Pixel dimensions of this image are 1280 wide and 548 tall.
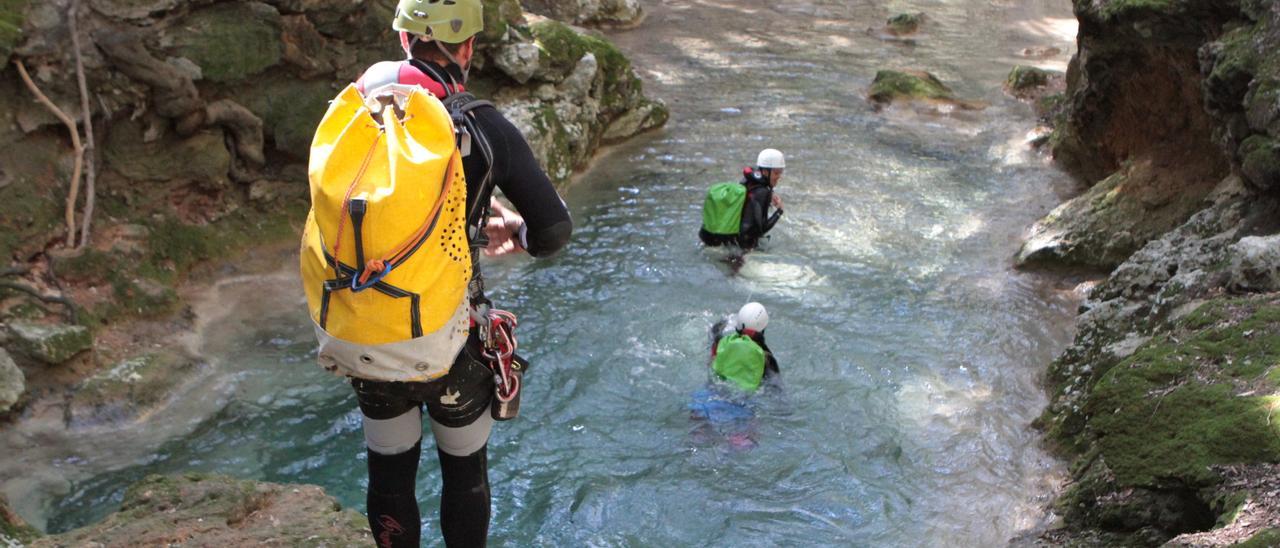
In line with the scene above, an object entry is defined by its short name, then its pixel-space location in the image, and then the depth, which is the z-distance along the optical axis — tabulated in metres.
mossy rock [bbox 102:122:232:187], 8.13
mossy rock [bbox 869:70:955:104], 15.09
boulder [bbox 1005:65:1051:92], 15.88
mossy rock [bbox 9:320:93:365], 6.62
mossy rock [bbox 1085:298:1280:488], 4.45
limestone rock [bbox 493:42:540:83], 11.18
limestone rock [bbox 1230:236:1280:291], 5.91
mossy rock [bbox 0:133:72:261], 7.29
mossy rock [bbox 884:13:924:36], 20.19
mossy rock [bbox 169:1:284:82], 8.37
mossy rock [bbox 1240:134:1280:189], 6.36
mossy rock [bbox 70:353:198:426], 6.64
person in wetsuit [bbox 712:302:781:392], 6.98
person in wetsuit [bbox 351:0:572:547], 2.84
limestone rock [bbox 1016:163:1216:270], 8.77
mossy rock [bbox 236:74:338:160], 9.05
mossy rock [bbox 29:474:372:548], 4.09
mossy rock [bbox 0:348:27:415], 6.22
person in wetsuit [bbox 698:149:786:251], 9.39
